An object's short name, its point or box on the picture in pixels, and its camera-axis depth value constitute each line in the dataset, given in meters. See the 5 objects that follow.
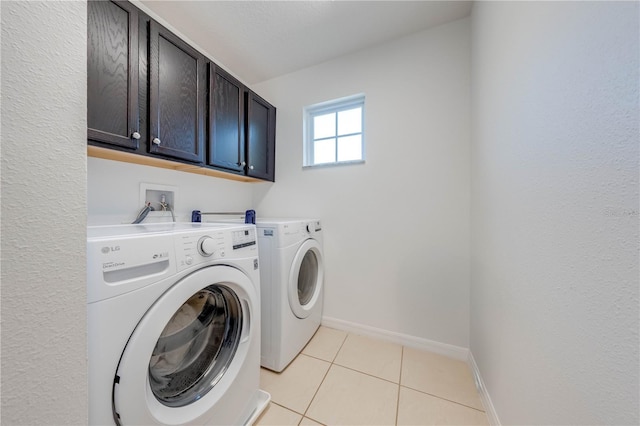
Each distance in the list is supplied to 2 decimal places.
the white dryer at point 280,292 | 1.22
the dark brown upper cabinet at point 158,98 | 0.90
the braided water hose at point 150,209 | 1.26
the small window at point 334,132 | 1.77
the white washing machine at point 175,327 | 0.51
